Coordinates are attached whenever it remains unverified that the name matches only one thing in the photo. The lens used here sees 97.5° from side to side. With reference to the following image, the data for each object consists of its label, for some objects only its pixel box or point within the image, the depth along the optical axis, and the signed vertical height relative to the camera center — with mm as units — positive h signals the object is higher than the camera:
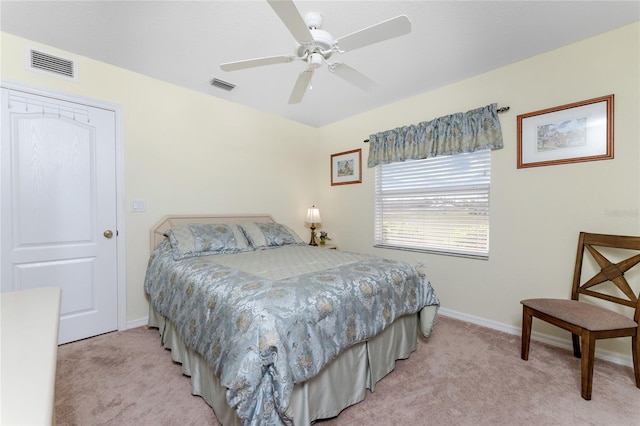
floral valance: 2627 +733
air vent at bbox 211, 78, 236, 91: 2814 +1260
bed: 1198 -635
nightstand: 4028 -565
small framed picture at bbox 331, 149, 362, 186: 3762 +549
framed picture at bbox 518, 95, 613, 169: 2094 +587
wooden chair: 1650 -688
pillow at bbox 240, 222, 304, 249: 2949 -313
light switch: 2666 +7
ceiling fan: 1378 +929
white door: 2143 +5
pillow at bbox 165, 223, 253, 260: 2443 -308
